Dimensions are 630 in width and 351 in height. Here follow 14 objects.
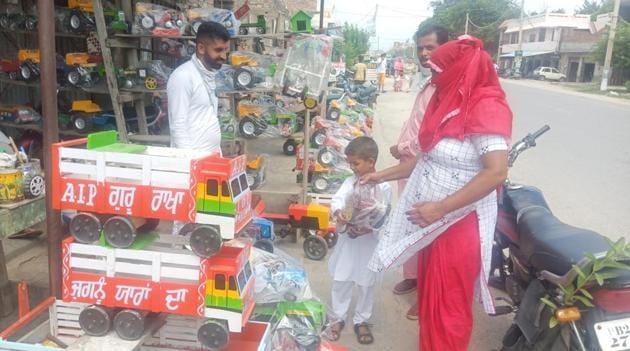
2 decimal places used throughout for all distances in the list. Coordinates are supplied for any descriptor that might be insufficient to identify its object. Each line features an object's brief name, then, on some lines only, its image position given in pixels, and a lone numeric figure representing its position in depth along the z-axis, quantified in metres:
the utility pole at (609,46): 27.12
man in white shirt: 3.15
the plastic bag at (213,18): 4.95
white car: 43.72
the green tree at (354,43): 25.50
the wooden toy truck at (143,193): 1.87
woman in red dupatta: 2.11
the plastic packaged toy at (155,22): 4.80
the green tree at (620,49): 31.17
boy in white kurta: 2.87
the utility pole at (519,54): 50.00
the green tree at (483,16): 57.34
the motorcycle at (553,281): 2.05
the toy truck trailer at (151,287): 1.95
